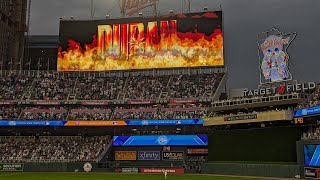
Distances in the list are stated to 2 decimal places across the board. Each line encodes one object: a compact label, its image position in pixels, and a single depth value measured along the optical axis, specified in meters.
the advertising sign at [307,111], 42.20
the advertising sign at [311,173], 40.97
